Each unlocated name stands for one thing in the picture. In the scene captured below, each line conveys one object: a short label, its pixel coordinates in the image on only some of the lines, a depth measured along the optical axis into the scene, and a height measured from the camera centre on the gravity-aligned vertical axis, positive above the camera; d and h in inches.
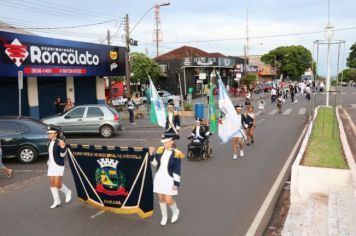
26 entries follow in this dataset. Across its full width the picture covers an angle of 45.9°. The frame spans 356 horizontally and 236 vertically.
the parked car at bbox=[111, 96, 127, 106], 1655.0 -68.1
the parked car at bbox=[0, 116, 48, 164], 510.3 -66.5
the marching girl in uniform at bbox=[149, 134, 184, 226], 275.0 -57.4
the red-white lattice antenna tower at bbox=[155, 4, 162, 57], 2638.3 +345.8
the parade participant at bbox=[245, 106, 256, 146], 605.6 -56.1
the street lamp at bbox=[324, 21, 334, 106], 935.7 +38.8
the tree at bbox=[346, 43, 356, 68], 4940.9 +272.1
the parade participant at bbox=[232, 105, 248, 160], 516.7 -71.2
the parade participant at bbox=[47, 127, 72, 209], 320.2 -57.2
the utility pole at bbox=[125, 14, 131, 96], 1076.5 +69.3
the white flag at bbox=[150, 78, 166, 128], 617.9 -41.1
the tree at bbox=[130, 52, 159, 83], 1939.0 +76.5
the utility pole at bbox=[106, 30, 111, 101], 1542.8 +170.1
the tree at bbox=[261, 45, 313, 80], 4092.0 +211.6
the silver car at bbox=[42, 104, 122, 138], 735.7 -63.2
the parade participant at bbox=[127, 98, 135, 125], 942.2 -58.8
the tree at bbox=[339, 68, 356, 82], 4645.7 +74.3
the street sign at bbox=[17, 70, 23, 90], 643.0 +9.3
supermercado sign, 774.5 +58.2
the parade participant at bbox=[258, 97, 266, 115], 1118.9 -61.5
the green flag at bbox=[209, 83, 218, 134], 610.9 -50.3
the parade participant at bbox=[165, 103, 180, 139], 558.6 -50.9
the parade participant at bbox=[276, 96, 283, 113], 1176.2 -64.8
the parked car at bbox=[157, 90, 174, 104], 1582.7 -49.5
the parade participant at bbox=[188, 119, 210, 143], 506.3 -60.5
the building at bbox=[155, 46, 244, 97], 2057.1 +67.8
